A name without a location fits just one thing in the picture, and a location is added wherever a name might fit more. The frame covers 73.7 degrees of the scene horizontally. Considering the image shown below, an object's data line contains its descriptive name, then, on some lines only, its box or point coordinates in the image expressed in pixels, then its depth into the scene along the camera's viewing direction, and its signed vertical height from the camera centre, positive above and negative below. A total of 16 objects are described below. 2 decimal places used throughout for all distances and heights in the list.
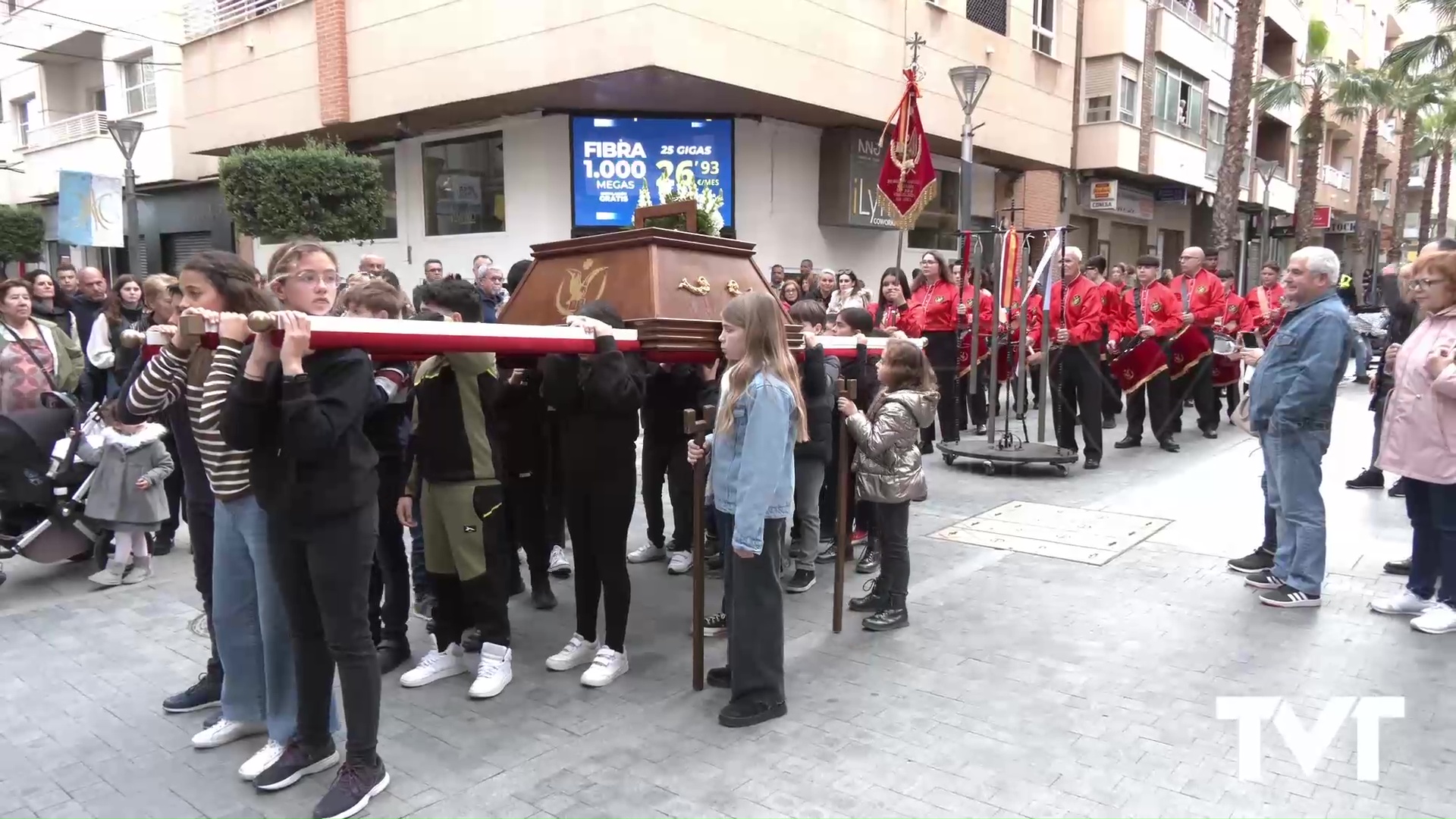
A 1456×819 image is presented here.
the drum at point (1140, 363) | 10.23 -0.73
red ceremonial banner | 10.21 +1.31
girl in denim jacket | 3.77 -0.73
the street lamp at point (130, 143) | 14.58 +2.26
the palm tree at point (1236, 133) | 17.97 +3.24
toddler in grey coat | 5.80 -1.18
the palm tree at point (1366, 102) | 30.94 +6.27
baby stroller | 5.77 -1.18
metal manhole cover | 6.44 -1.67
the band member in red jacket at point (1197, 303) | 10.44 -0.08
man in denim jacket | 5.15 -0.57
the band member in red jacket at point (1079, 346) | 9.21 -0.50
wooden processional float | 3.62 -0.04
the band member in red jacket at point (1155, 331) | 10.35 -0.39
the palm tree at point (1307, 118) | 29.11 +5.31
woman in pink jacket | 4.76 -0.72
